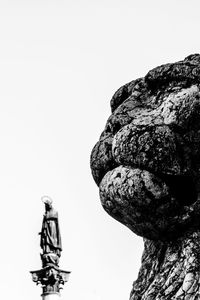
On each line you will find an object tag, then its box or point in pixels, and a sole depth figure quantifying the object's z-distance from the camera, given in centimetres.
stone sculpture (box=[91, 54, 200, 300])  468
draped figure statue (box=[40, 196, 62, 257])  3372
